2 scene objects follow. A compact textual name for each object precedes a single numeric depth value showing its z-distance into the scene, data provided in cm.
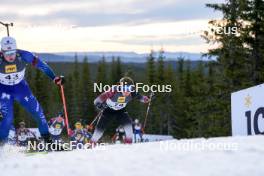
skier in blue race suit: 1873
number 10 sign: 1487
